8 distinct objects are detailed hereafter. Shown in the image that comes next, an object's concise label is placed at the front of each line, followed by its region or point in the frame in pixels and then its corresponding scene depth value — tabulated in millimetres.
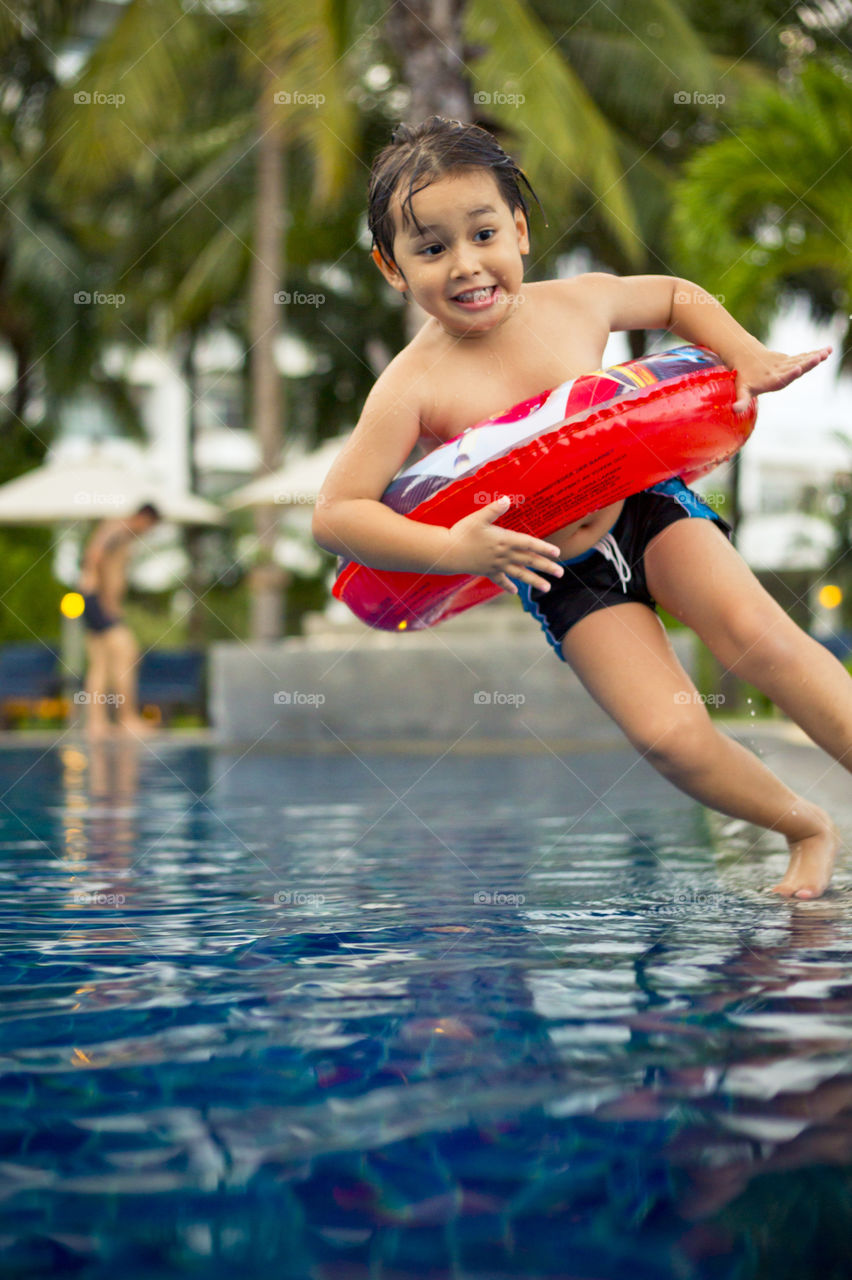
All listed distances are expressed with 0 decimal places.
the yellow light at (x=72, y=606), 14703
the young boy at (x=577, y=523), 2799
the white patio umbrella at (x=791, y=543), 15312
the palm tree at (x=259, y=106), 11555
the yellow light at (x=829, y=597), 15211
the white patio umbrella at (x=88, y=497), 14492
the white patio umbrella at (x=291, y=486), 12609
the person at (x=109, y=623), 11664
